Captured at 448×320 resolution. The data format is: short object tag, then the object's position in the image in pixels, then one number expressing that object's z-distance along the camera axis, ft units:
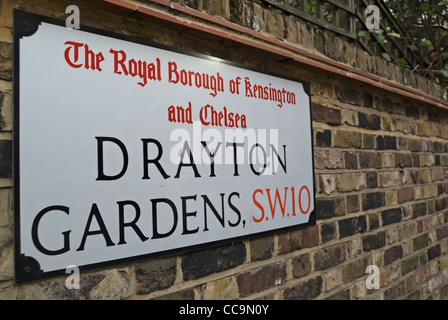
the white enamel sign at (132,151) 4.03
